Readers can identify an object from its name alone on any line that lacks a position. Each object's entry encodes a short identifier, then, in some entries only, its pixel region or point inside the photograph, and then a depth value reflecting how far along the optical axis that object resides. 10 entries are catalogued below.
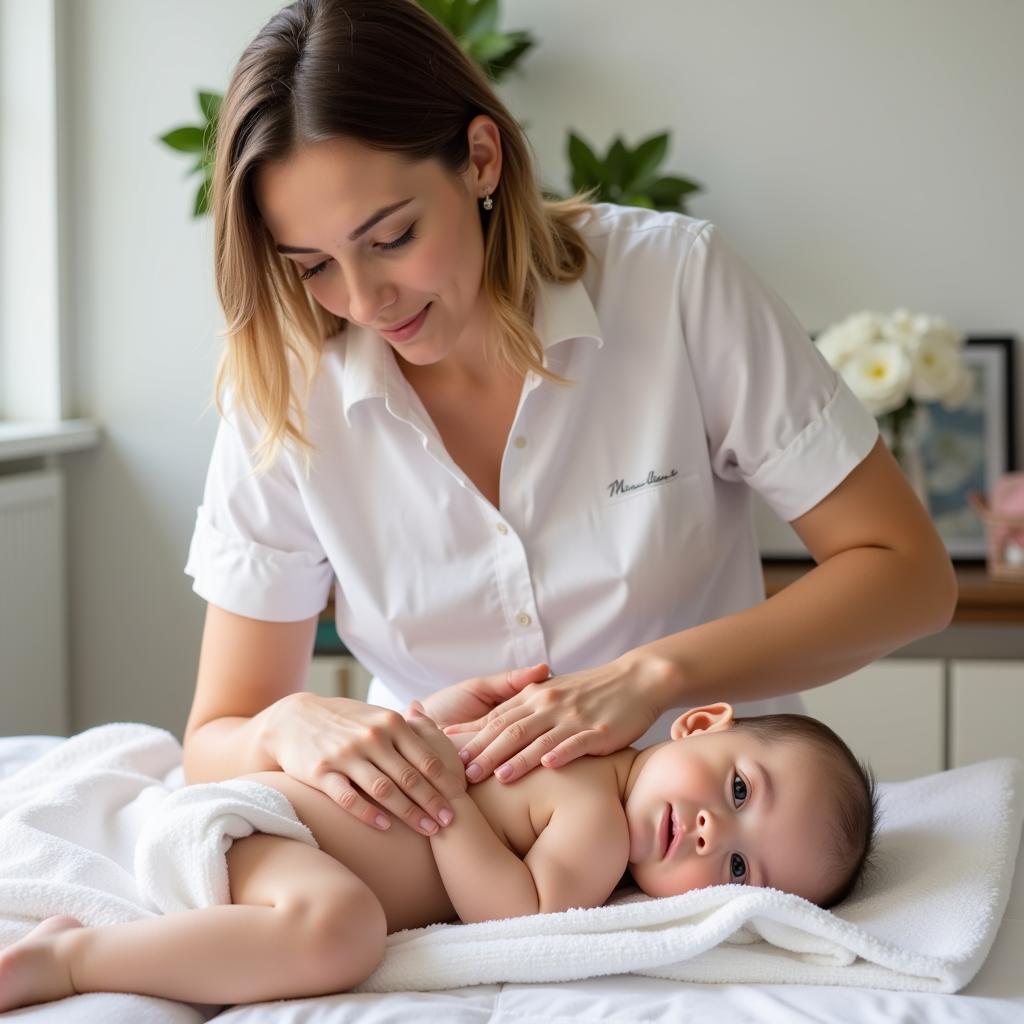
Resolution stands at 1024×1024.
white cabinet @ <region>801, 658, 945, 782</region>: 2.99
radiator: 3.22
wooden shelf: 2.94
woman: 1.51
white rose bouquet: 3.03
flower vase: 3.15
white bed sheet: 1.06
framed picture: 3.31
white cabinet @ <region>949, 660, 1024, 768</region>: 2.96
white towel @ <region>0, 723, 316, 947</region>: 1.19
